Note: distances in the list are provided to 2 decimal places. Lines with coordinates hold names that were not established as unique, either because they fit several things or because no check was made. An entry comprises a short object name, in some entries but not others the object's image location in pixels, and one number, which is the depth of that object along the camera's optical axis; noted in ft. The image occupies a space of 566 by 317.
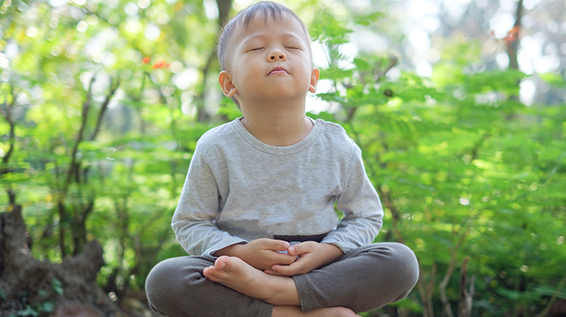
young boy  4.23
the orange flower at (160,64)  8.99
